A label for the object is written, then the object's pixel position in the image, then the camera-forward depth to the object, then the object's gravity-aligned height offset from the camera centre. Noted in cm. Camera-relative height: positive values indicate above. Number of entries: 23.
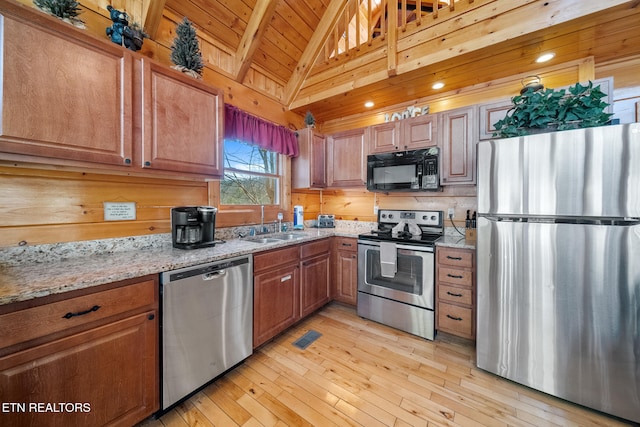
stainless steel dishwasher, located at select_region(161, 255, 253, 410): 140 -77
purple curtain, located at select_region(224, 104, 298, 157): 240 +91
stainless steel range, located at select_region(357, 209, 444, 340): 226 -68
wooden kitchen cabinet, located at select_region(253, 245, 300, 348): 196 -75
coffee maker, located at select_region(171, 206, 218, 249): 182 -13
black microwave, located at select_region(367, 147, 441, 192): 251 +46
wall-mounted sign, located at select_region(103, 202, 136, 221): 169 +0
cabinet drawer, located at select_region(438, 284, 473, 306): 210 -79
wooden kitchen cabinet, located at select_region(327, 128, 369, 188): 307 +73
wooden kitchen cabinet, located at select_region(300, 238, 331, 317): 246 -73
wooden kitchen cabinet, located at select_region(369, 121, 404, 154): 281 +91
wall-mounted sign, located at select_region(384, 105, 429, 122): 275 +119
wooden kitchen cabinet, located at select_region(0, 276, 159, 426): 95 -68
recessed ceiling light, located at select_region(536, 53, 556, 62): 211 +142
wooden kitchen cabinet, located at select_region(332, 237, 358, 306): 279 -74
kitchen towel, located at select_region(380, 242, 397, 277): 240 -51
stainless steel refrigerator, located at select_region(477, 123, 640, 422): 138 -35
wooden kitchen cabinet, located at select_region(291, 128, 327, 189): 318 +68
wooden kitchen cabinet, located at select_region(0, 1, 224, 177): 114 +65
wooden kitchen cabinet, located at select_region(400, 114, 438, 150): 257 +90
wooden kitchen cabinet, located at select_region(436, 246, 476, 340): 209 -76
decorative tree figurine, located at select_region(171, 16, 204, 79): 180 +128
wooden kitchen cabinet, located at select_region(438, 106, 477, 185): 237 +68
